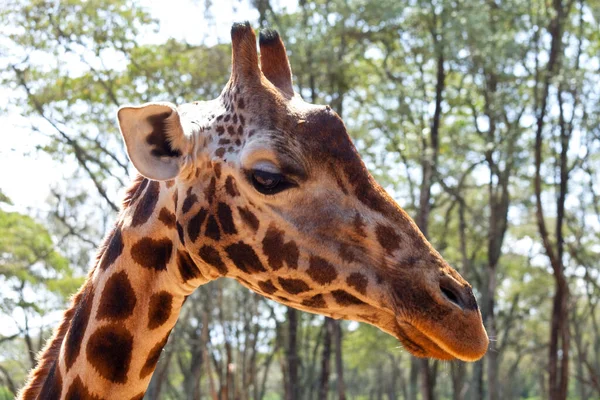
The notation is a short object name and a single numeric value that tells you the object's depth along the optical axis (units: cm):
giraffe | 282
